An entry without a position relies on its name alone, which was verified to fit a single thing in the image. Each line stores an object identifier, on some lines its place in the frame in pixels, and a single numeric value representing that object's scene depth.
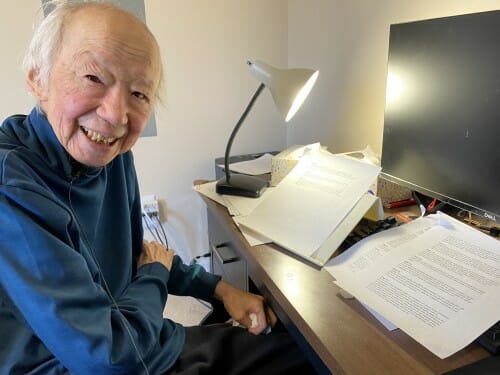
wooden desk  0.54
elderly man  0.59
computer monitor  0.76
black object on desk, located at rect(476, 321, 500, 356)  0.55
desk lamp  1.09
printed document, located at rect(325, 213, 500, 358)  0.59
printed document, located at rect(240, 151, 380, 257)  0.89
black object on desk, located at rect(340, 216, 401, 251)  0.88
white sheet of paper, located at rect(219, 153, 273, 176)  1.46
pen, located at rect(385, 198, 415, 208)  1.08
